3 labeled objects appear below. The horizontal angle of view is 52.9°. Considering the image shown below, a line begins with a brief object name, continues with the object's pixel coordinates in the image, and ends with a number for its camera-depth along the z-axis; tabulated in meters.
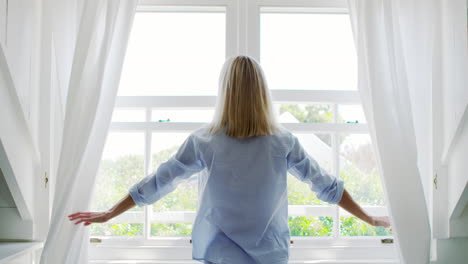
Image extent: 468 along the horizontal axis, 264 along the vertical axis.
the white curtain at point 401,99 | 1.82
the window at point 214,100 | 2.13
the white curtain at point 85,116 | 1.79
